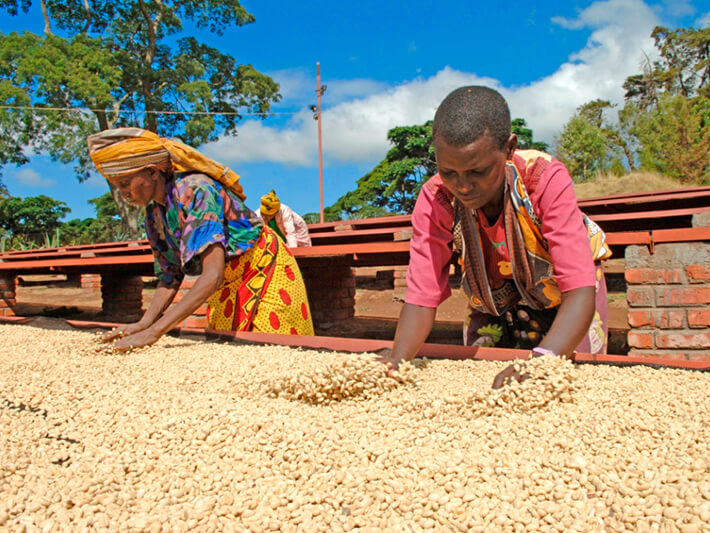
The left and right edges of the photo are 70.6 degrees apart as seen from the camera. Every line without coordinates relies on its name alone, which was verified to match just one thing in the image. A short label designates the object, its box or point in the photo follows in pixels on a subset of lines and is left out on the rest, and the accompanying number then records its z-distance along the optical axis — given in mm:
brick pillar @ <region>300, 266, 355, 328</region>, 5793
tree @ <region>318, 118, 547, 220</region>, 22703
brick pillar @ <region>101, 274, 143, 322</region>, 7656
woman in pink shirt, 1327
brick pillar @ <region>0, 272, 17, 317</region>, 6109
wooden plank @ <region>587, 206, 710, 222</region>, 3132
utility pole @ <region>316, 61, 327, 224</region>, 13648
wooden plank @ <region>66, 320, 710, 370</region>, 1607
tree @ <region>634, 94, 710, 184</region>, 14461
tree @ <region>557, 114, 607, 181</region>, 19453
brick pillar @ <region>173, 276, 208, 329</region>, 3270
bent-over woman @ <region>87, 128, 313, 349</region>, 2146
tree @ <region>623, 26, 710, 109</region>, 21469
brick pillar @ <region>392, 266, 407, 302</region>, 7473
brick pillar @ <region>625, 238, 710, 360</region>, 2689
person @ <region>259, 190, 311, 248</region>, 4496
